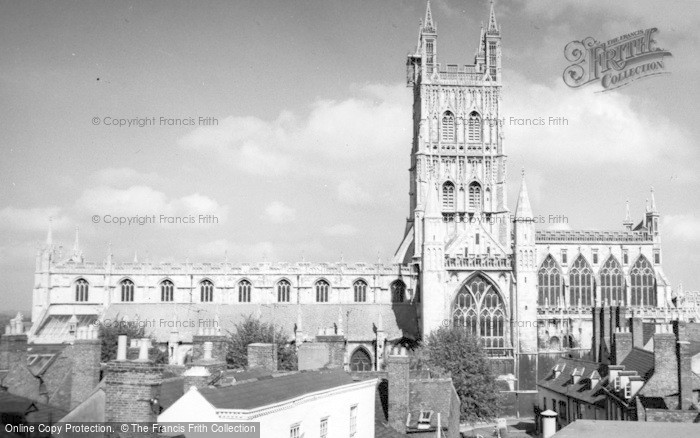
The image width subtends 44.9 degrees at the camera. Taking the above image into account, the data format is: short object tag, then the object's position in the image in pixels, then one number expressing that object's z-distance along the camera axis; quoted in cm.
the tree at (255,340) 5662
